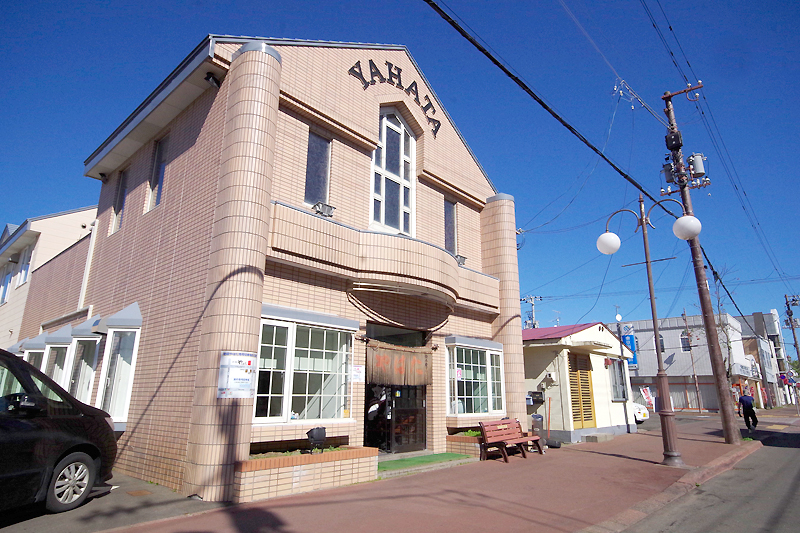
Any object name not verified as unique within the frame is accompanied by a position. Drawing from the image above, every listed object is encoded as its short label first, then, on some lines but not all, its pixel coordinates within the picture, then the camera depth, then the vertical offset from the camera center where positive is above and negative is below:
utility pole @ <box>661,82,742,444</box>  16.14 +3.05
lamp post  10.43 +0.52
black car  5.61 -0.62
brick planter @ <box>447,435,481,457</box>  12.12 -1.25
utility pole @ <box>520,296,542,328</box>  46.66 +7.93
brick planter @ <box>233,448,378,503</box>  7.34 -1.27
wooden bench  11.89 -1.02
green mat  10.29 -1.47
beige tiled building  8.32 +2.56
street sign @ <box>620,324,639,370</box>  23.46 +2.54
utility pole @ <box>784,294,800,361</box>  48.83 +9.17
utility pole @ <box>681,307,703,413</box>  41.72 +0.51
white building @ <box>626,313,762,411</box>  44.09 +3.24
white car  24.16 -0.89
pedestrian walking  20.11 -0.57
